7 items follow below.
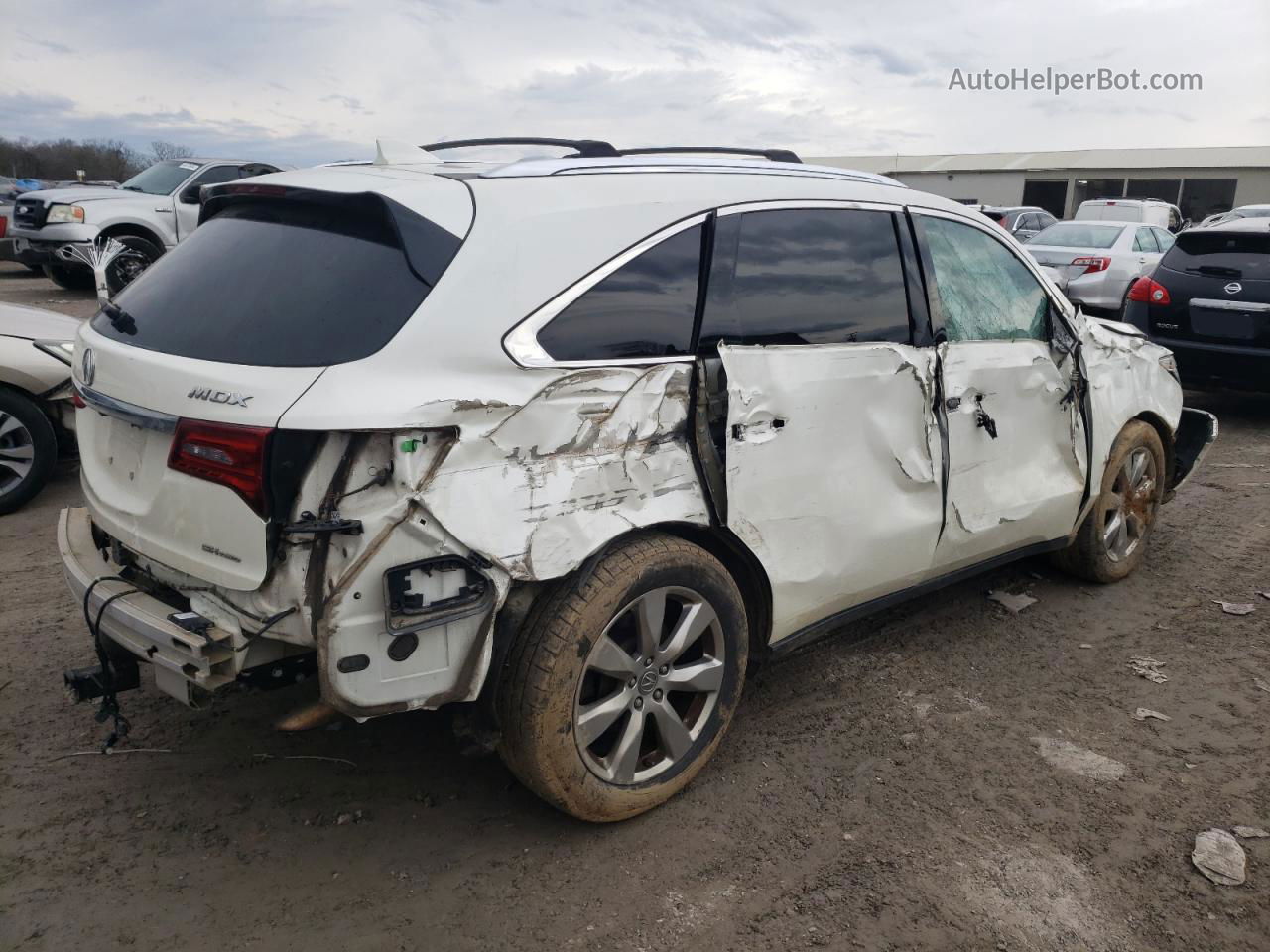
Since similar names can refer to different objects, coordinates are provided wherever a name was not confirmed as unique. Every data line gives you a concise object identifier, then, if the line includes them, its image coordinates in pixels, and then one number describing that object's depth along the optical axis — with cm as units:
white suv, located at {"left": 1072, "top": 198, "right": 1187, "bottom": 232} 1695
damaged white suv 224
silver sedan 1227
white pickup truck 1241
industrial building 3938
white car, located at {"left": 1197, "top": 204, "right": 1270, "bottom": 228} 2164
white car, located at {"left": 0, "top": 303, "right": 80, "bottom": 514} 511
